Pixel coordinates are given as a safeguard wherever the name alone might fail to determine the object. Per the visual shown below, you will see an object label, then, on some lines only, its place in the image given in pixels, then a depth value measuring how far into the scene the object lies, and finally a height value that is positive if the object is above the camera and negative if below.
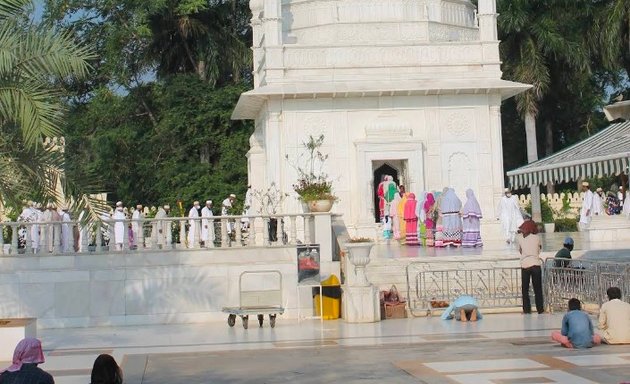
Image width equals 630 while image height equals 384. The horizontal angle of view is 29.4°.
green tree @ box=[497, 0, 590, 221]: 43.22 +7.79
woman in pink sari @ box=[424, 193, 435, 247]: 28.66 +1.07
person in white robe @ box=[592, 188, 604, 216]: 35.19 +1.58
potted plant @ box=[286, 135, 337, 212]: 24.03 +2.05
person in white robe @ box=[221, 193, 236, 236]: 32.62 +1.82
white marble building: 31.50 +4.29
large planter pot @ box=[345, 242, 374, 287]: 19.98 +0.12
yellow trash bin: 21.08 -0.52
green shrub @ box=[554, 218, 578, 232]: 41.53 +1.19
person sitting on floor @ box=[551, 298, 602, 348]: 14.75 -0.88
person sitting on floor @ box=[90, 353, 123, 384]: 8.66 -0.67
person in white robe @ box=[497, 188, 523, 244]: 29.20 +1.16
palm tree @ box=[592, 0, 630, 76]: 43.78 +8.47
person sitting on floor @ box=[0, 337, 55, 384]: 8.93 -0.65
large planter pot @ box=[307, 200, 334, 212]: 23.91 +1.29
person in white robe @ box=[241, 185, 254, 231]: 33.18 +1.97
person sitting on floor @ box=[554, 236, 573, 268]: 20.55 +0.09
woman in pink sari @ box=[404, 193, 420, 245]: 28.84 +1.12
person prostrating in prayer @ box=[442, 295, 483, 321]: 19.11 -0.72
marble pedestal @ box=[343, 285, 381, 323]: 19.83 -0.61
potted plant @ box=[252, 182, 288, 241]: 29.41 +1.88
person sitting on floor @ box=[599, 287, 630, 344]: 14.96 -0.81
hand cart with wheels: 19.78 -0.49
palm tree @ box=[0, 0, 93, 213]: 14.23 +2.18
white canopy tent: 16.52 +1.41
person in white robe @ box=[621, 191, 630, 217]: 29.55 +1.32
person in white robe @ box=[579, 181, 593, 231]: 35.09 +1.56
